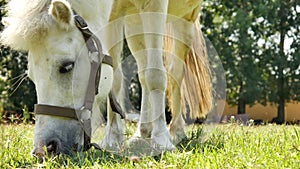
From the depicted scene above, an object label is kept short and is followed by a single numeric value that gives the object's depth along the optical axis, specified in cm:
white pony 267
